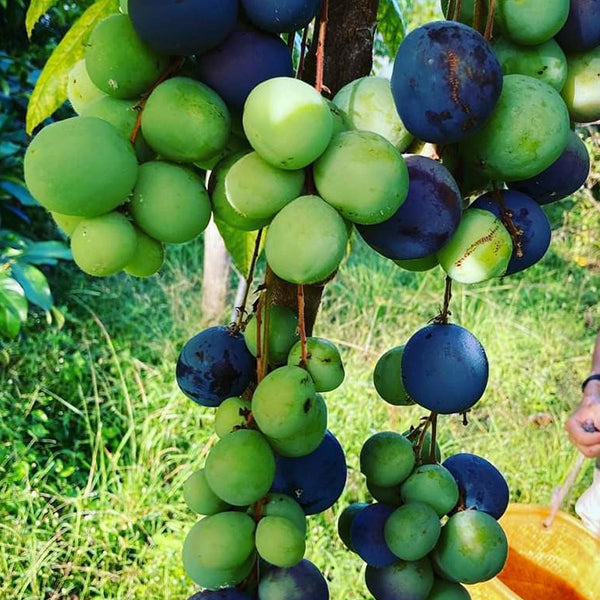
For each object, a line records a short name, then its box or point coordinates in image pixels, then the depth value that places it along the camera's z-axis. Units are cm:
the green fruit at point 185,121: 46
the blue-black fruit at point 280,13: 46
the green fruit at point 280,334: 59
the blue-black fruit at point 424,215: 47
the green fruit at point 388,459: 68
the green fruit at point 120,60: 47
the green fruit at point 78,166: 43
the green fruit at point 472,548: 65
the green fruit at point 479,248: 50
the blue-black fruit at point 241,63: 47
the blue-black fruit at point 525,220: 54
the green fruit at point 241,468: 52
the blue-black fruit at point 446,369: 59
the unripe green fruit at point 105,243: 45
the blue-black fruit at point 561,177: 56
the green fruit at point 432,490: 67
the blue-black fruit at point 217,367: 62
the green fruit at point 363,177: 44
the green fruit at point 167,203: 47
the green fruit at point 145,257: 49
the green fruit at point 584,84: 55
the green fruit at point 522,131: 48
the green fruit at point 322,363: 55
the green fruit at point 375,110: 49
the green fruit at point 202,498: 58
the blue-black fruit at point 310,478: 61
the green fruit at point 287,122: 43
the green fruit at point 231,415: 57
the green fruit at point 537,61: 52
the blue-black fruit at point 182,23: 44
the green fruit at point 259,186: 45
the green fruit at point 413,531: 64
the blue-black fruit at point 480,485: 69
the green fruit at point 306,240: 44
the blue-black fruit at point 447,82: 45
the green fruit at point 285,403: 50
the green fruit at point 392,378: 70
